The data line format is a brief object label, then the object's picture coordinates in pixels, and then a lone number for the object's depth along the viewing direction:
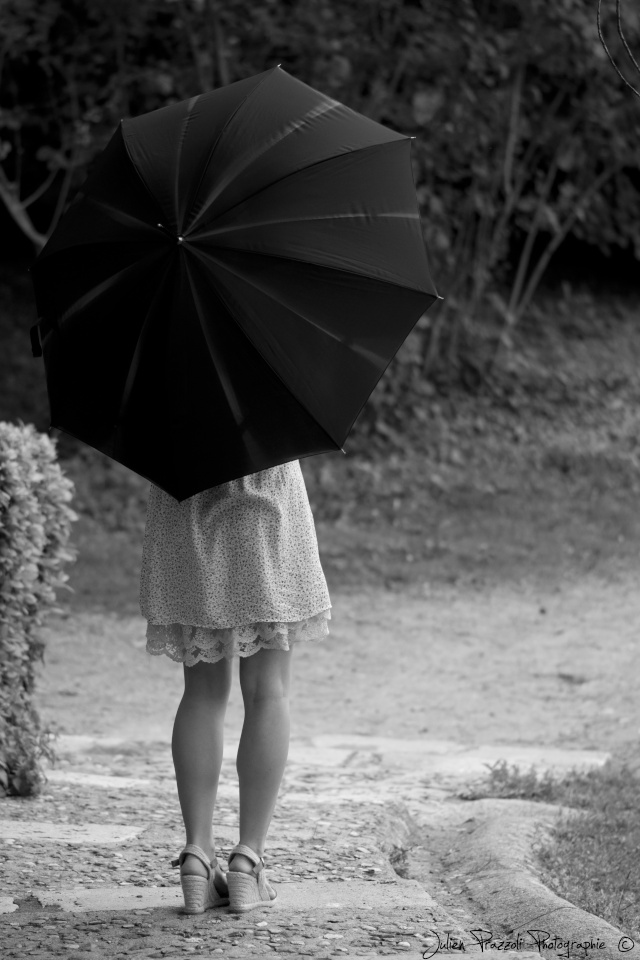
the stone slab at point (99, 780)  9.41
